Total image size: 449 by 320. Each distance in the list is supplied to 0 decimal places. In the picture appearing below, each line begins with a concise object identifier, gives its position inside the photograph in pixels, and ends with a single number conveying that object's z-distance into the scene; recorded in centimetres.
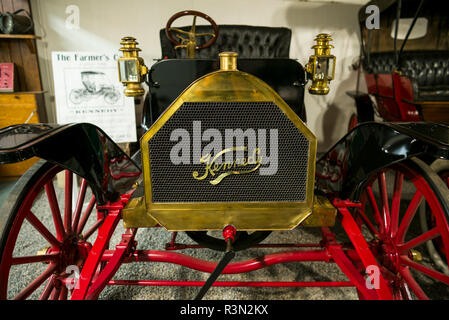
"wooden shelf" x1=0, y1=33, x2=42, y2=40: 279
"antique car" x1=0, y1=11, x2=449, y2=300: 98
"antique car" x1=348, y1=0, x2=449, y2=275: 240
